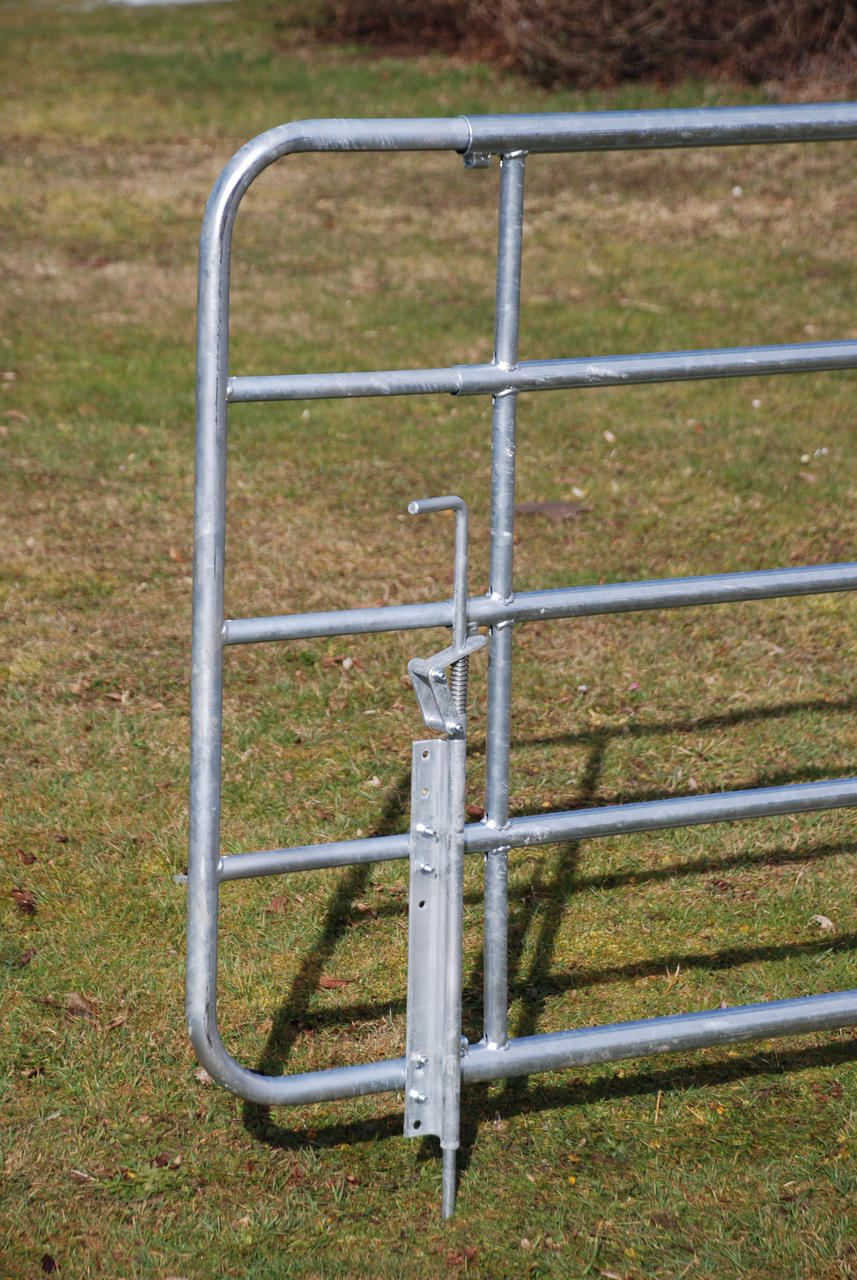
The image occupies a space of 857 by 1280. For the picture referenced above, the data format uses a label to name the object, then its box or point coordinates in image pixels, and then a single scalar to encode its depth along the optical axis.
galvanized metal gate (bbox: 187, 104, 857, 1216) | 4.85
